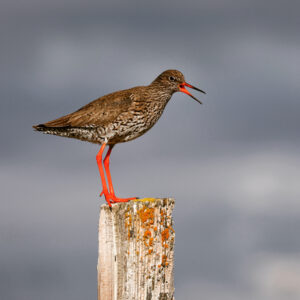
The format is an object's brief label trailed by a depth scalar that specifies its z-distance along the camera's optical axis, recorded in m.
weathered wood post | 12.38
